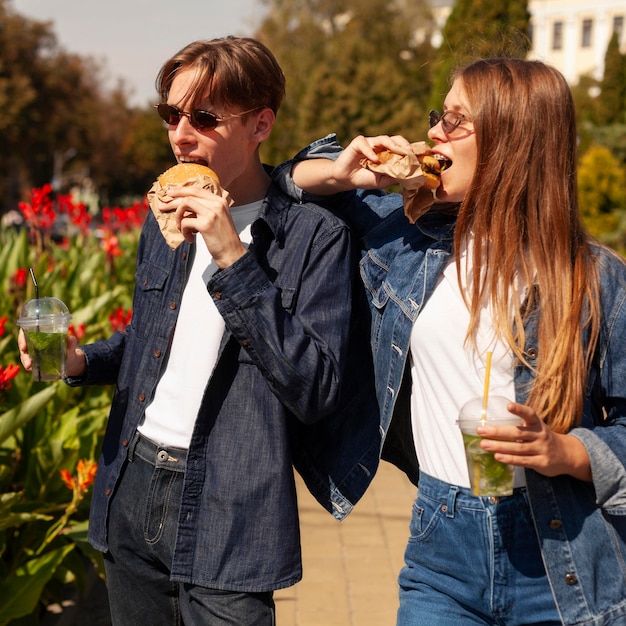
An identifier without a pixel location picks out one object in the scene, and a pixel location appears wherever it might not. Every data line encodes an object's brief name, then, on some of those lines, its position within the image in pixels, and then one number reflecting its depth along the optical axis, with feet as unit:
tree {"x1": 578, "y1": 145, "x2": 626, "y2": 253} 58.54
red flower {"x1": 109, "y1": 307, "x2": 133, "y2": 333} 16.02
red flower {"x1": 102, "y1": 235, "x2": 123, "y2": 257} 21.79
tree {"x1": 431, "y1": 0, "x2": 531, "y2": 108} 56.59
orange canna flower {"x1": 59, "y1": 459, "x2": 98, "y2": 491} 10.80
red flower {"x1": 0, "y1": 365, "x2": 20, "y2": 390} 9.53
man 6.66
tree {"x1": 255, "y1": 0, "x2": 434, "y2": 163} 103.04
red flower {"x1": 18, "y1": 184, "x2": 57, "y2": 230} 18.93
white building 247.09
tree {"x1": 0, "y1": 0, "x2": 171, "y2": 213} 130.11
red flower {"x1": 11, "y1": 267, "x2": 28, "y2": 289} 16.37
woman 6.40
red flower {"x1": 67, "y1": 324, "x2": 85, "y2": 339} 14.85
